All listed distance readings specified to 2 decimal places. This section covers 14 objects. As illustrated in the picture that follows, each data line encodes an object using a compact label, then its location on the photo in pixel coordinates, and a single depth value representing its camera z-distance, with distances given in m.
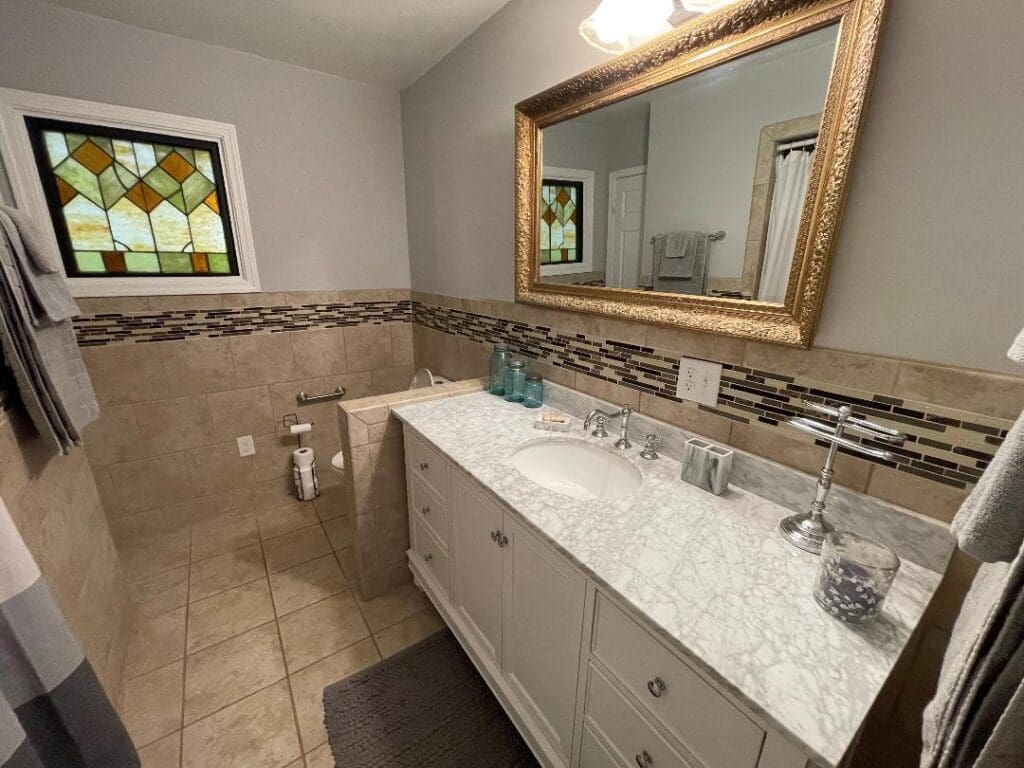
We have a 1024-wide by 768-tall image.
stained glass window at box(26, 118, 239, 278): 1.61
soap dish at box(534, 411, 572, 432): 1.36
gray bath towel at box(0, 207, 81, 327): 1.03
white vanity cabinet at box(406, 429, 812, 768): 0.62
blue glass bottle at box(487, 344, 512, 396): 1.64
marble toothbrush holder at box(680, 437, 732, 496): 0.98
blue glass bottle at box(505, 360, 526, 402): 1.59
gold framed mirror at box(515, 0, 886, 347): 0.79
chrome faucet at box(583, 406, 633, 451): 1.21
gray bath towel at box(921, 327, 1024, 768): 0.41
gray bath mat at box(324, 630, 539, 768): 1.15
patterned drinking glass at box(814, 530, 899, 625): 0.61
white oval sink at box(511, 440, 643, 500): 1.21
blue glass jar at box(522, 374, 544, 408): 1.55
